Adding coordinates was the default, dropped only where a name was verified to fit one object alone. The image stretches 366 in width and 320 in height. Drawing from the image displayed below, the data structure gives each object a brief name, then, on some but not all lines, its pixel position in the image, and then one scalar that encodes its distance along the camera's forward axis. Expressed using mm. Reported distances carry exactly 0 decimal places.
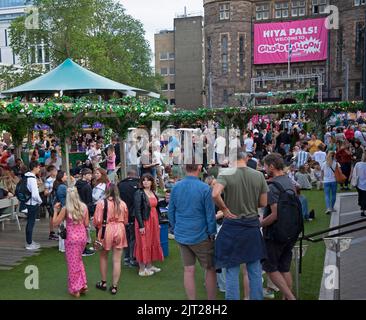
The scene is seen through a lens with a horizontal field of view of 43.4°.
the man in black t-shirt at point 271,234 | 5387
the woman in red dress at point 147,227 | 7191
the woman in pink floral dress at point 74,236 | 6339
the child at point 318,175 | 16031
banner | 50781
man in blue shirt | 5191
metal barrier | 4906
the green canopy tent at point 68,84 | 13578
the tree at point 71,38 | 34312
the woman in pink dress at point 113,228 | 6418
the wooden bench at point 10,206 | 10016
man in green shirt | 4957
